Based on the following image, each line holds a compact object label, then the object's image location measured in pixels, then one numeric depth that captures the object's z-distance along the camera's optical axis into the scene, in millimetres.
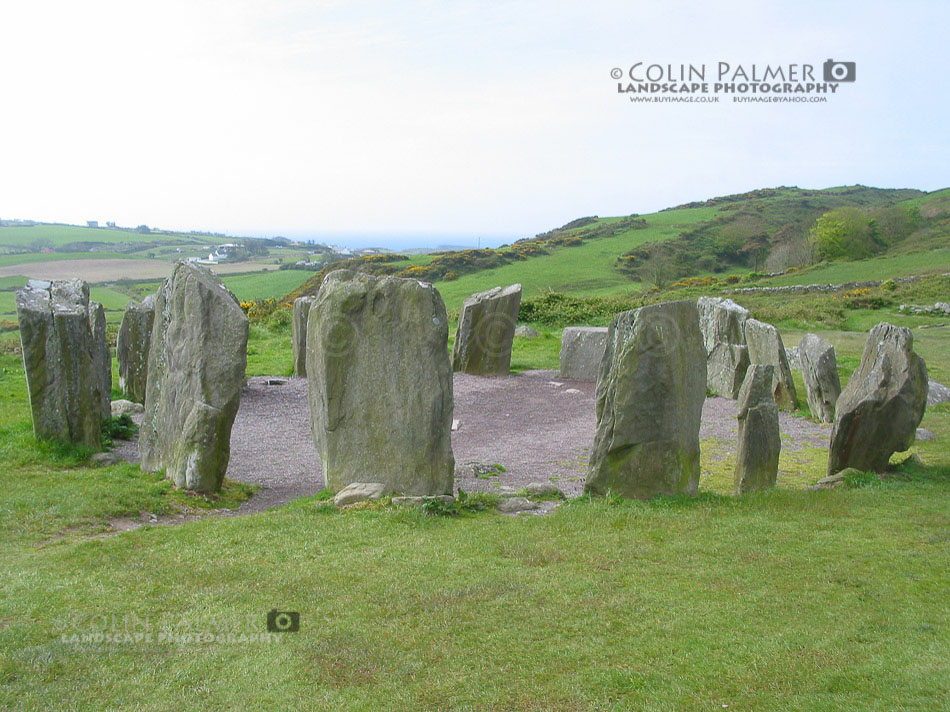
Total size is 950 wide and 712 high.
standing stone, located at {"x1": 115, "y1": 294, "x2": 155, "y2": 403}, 17703
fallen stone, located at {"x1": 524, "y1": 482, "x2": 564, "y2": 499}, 11328
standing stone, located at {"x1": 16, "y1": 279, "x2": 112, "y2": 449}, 12289
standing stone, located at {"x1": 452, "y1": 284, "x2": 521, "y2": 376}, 23328
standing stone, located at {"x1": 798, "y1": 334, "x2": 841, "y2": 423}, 16906
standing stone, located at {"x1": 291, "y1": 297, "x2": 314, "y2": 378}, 21297
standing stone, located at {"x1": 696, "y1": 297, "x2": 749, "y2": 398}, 19797
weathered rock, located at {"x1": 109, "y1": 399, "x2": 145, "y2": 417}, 16625
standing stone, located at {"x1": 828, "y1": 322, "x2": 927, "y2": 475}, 11531
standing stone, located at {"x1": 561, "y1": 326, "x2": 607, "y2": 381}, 22594
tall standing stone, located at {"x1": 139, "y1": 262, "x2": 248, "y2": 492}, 11016
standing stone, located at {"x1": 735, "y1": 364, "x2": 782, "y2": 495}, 11188
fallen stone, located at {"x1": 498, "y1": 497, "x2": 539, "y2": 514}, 10445
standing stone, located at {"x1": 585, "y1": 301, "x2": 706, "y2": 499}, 10508
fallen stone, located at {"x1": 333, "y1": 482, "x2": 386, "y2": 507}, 10102
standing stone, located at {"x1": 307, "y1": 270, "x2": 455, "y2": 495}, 10766
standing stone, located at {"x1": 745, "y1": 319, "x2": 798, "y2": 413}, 18562
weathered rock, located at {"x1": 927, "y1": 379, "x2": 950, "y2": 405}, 17453
